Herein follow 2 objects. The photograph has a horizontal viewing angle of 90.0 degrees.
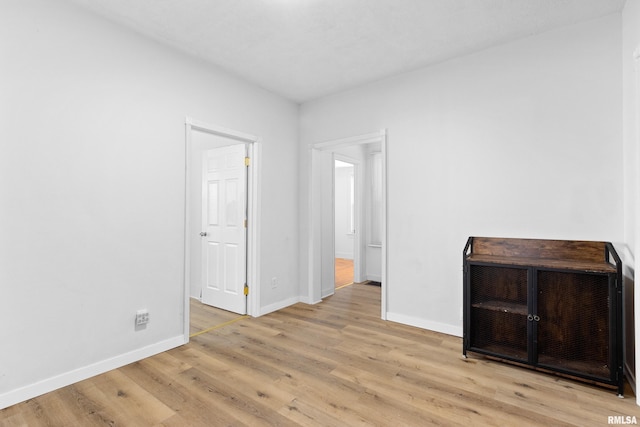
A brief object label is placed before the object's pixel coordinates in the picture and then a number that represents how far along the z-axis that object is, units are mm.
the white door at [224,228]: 3766
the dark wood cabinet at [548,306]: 2152
